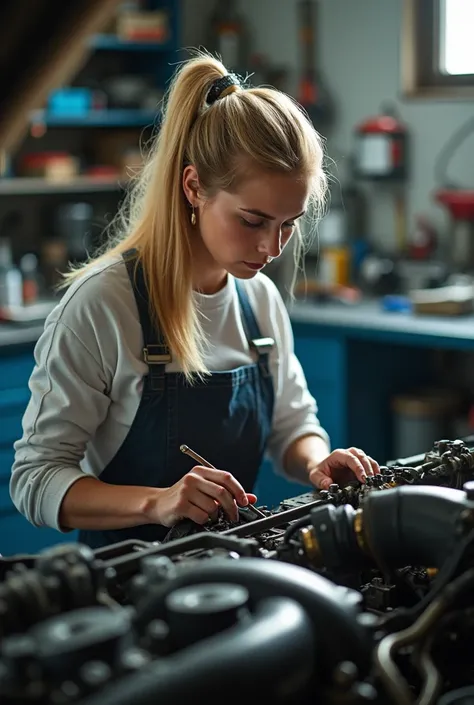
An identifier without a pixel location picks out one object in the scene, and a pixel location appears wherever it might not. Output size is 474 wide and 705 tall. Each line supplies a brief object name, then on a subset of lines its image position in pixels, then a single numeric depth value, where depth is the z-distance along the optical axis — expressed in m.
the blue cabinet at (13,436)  3.10
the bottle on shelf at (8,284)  3.62
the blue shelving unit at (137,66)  3.96
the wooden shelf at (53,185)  3.78
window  3.82
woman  1.55
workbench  3.14
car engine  0.69
